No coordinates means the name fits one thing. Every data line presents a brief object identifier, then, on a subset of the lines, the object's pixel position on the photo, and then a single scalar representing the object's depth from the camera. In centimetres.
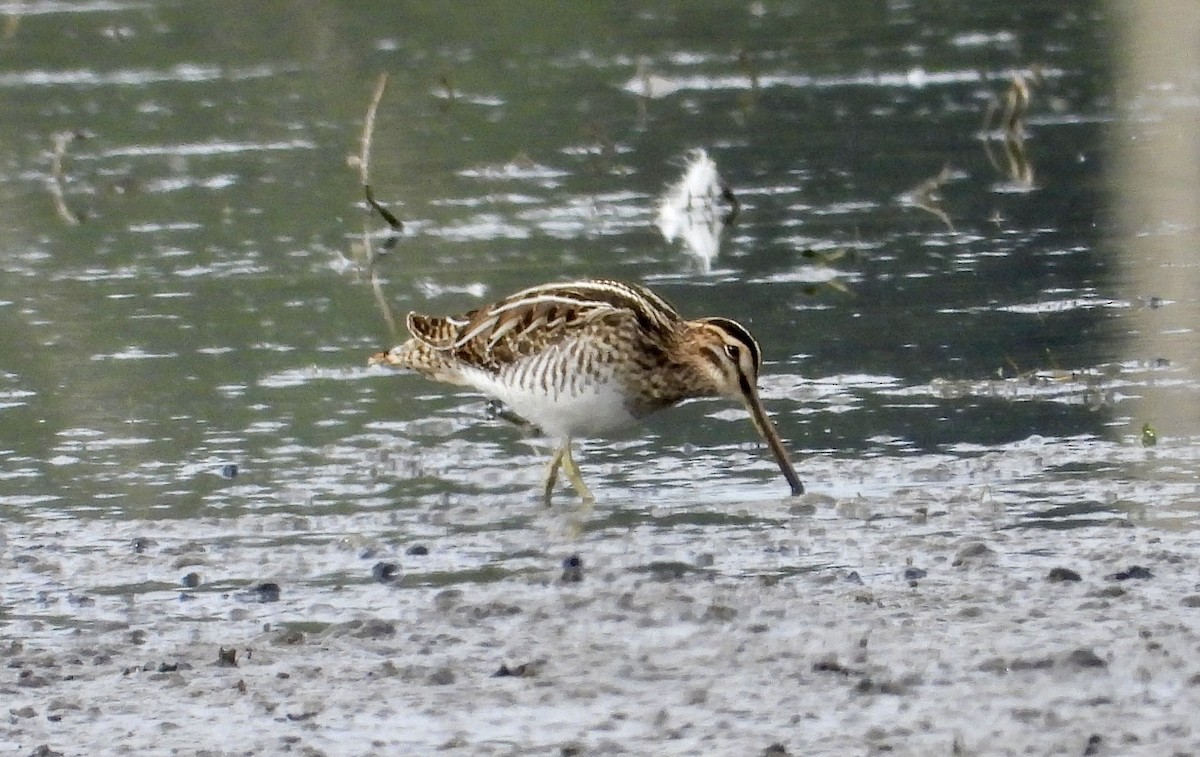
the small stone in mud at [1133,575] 1418
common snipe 1728
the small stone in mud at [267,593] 1517
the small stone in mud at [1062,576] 1424
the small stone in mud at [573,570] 1516
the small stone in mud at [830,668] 1252
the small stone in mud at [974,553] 1491
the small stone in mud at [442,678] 1285
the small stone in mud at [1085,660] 1231
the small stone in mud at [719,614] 1387
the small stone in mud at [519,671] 1287
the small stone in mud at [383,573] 1548
